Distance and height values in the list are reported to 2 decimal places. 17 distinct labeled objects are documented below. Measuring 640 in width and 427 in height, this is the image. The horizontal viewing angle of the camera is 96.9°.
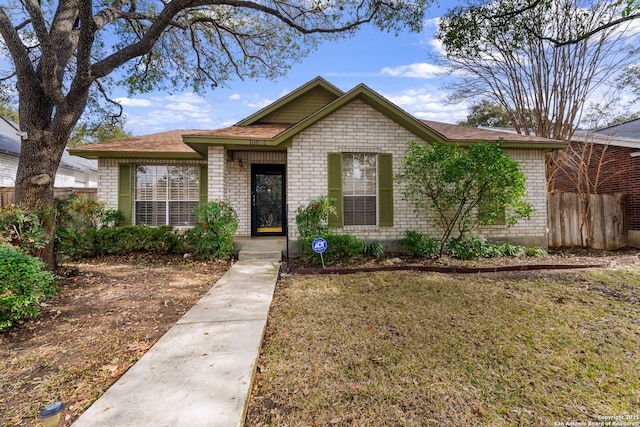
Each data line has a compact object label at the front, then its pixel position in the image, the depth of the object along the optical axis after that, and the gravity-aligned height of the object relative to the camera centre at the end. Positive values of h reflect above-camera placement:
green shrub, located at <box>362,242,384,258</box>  6.96 -0.80
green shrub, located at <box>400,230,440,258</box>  6.93 -0.70
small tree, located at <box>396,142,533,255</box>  6.12 +0.81
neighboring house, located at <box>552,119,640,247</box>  8.61 +1.53
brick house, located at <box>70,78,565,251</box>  7.29 +1.51
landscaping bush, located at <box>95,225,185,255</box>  7.14 -0.53
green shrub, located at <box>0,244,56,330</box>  3.05 -0.72
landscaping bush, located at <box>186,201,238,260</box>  6.64 -0.29
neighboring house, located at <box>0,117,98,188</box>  12.20 +2.96
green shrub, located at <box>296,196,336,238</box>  6.75 +0.01
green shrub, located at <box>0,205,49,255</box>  3.98 -0.12
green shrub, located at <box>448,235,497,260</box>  7.00 -0.81
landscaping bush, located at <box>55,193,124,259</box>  5.20 -0.03
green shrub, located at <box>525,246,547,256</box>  7.46 -0.96
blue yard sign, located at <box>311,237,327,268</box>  5.94 -0.57
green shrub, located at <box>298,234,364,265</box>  6.45 -0.72
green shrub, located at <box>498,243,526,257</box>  7.32 -0.90
